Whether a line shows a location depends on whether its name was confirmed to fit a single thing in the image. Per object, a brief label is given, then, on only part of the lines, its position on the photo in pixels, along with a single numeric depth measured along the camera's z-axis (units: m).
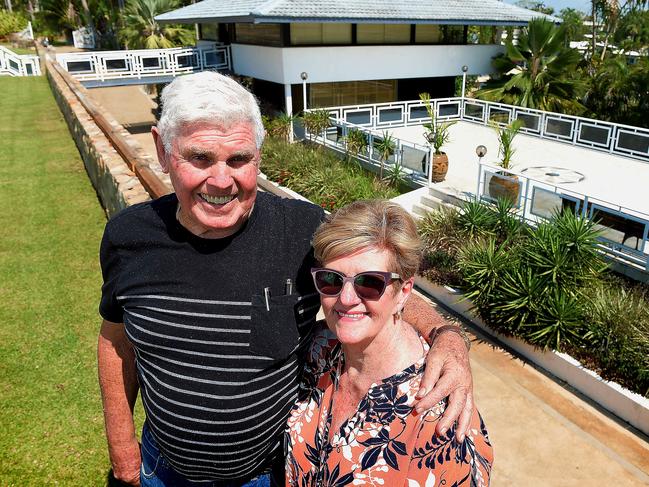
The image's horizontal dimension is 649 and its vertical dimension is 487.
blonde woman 1.67
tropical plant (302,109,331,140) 15.63
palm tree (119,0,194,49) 28.83
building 18.25
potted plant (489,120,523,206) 9.39
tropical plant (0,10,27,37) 51.52
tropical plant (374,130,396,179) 12.69
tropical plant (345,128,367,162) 13.89
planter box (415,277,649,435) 5.41
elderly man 1.87
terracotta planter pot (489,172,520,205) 9.41
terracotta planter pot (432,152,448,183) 12.10
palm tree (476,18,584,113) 18.84
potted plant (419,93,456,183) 12.11
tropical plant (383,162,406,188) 12.32
